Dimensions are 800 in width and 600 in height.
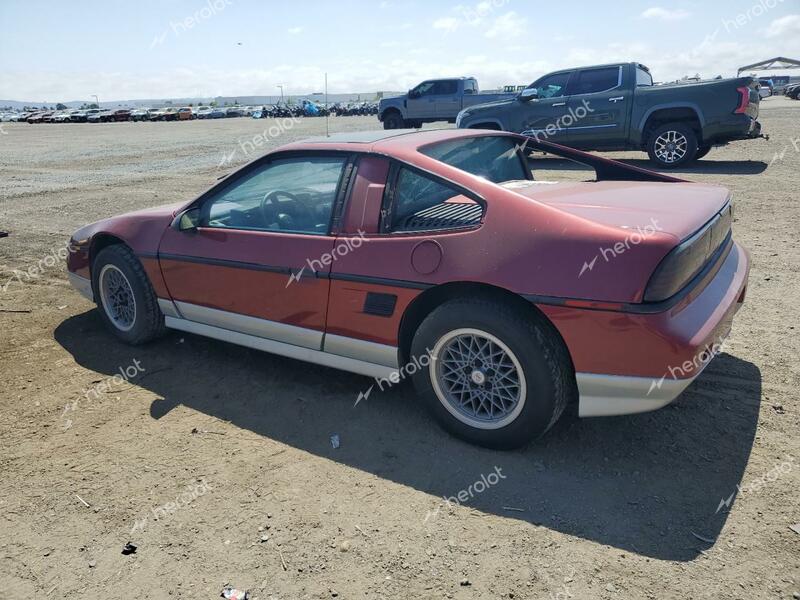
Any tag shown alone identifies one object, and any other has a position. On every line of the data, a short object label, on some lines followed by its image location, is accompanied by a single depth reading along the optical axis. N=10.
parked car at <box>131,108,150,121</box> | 59.56
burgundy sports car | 2.51
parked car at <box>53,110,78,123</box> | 58.66
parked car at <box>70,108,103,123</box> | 59.12
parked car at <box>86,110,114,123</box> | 58.38
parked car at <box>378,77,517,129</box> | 21.53
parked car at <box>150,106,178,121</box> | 59.81
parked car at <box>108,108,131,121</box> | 59.81
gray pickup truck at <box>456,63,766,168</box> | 10.62
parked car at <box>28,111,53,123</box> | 59.90
